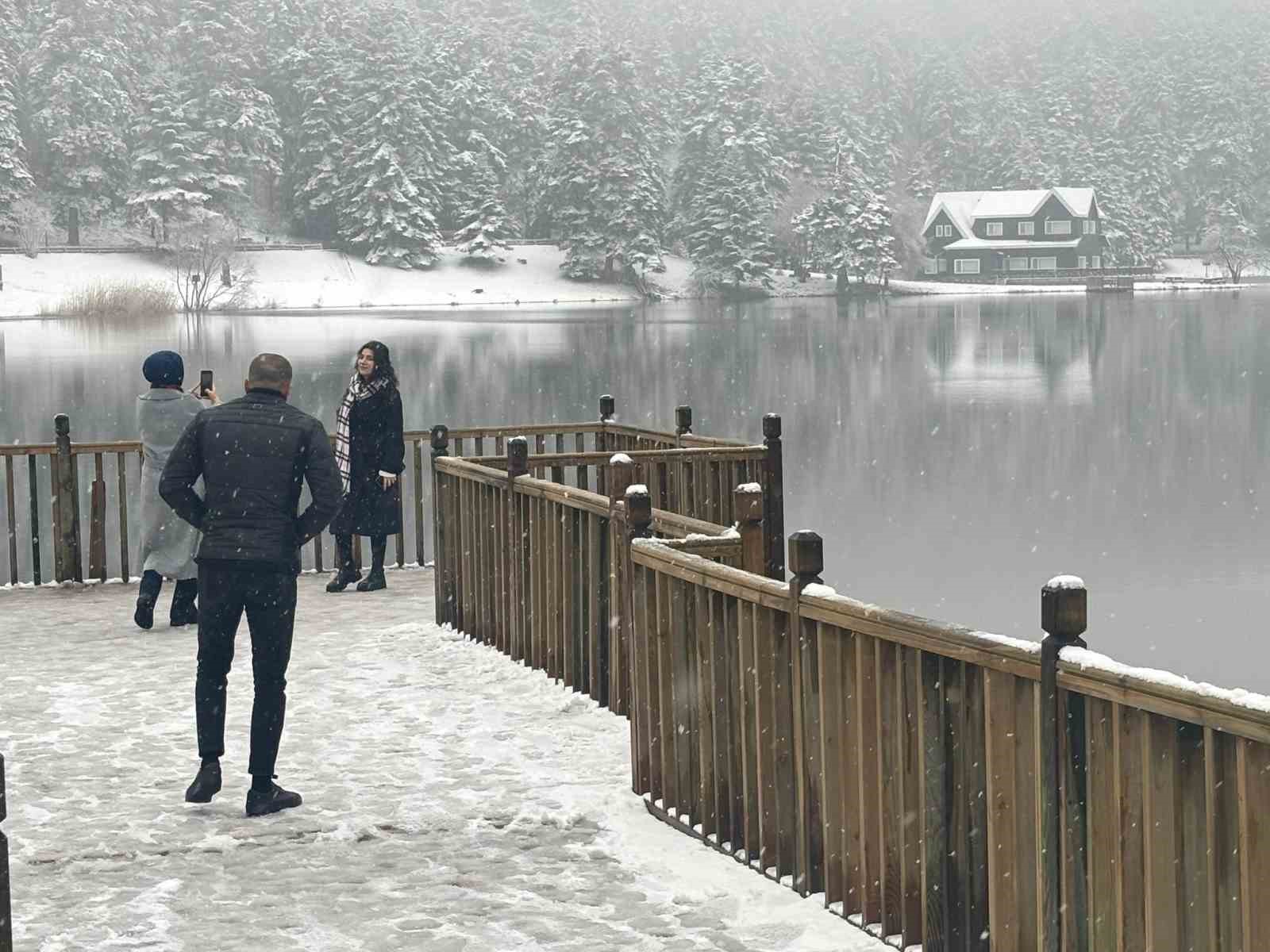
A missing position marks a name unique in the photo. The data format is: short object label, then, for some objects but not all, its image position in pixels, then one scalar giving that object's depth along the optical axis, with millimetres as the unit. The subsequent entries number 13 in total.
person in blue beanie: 11508
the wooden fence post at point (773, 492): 12289
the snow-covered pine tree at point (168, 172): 104875
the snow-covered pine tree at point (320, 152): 111562
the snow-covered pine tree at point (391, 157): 107312
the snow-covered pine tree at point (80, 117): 106125
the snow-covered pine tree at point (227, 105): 109750
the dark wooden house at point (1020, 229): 136750
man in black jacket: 7410
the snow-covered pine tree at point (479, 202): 108188
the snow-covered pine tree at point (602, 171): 110688
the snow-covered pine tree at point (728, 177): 112812
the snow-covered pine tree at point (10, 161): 101125
